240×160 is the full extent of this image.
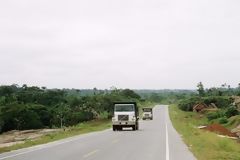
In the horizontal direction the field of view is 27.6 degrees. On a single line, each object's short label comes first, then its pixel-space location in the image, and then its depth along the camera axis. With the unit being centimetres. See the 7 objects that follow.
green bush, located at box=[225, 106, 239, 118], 7206
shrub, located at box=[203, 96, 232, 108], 10225
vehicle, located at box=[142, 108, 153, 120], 7789
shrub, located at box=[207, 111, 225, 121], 7649
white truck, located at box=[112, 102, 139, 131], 4203
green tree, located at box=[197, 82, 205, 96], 14890
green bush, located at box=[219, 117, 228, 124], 6781
